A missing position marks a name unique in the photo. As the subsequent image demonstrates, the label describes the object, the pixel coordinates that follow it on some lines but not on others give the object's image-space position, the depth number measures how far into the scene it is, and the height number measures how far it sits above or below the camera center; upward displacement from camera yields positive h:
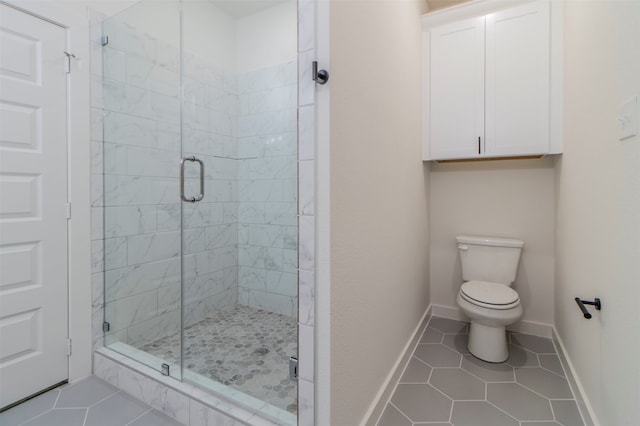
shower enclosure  1.86 +0.14
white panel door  1.47 +0.01
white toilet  1.84 -0.54
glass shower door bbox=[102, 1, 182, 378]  1.87 +0.19
